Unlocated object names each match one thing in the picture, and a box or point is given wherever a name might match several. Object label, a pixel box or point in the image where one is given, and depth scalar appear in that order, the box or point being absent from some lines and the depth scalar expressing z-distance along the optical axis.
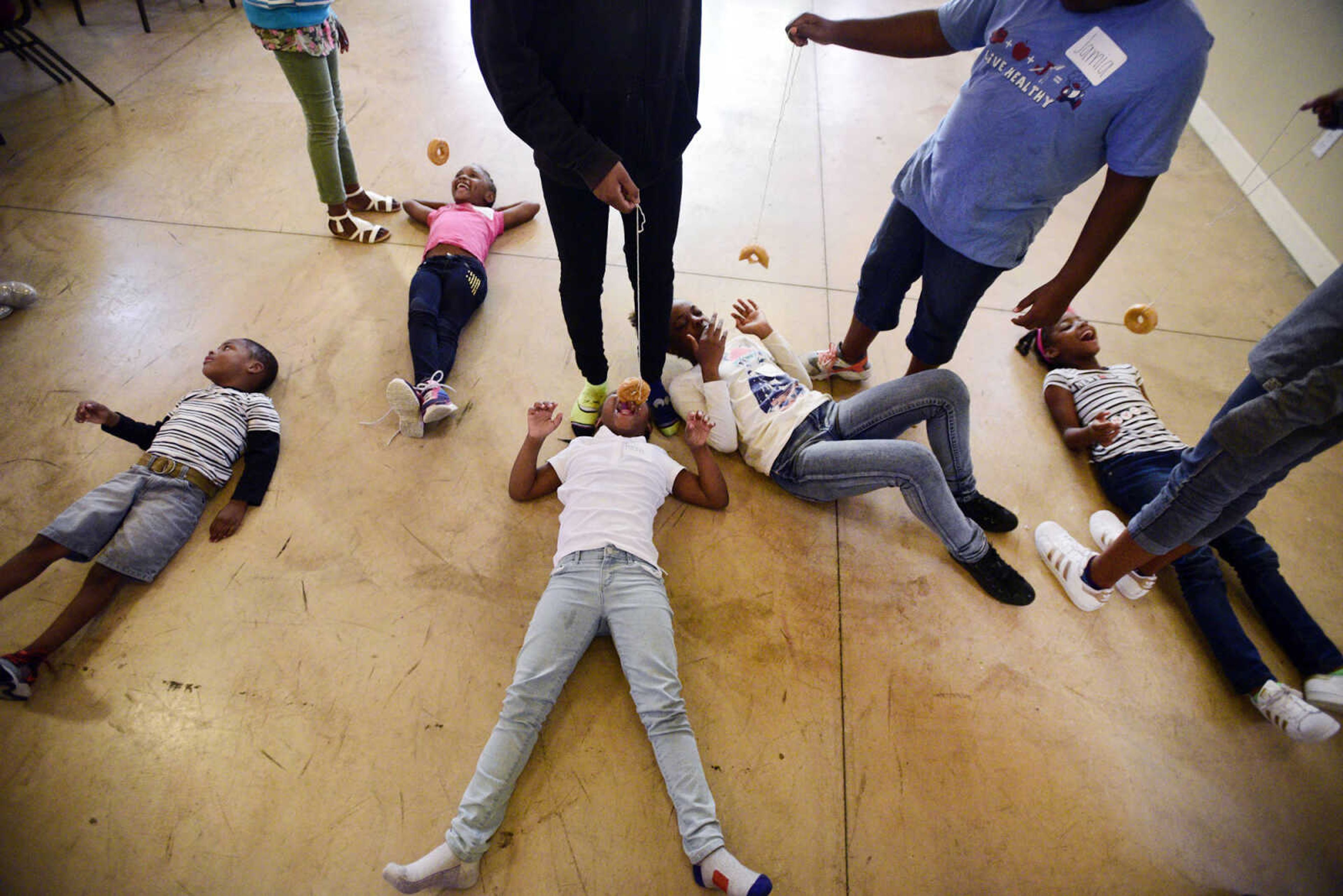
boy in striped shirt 1.70
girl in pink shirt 2.14
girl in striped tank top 1.68
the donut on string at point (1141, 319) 2.25
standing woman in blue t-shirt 1.30
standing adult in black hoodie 1.26
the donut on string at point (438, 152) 2.69
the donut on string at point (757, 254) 2.31
